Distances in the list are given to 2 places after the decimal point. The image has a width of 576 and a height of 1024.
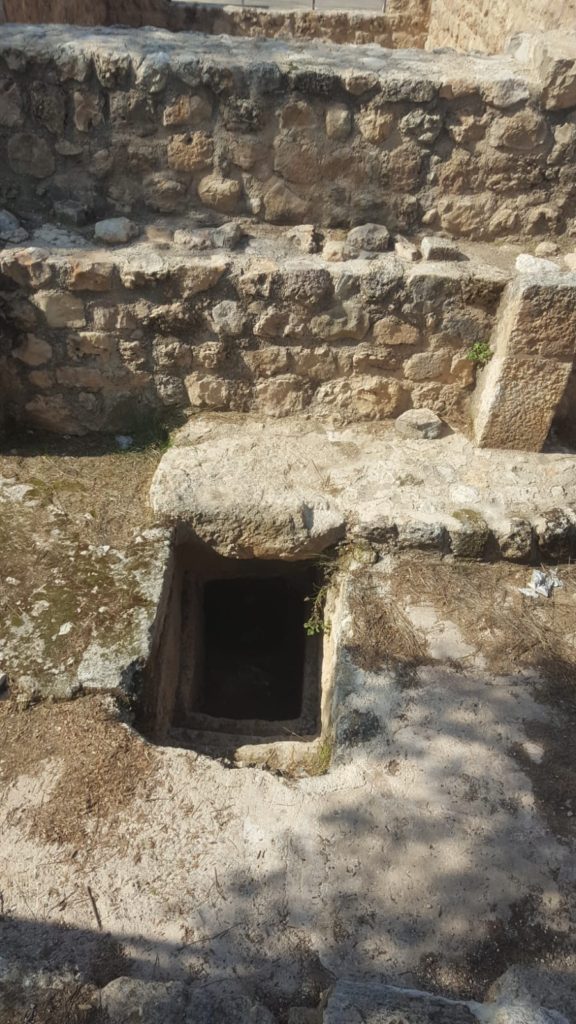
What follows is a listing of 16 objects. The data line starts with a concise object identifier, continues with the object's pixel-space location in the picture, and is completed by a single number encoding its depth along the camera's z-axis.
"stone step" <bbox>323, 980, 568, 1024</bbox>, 1.58
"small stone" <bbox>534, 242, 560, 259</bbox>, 3.63
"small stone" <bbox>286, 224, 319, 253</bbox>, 3.58
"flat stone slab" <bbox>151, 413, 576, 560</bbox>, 3.23
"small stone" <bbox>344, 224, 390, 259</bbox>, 3.59
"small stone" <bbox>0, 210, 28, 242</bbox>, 3.44
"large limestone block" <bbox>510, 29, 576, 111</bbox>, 3.25
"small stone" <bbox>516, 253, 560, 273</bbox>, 3.33
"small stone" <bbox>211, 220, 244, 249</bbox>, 3.53
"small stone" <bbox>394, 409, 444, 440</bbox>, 3.74
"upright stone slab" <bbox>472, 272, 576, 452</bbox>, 3.19
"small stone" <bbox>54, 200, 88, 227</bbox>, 3.60
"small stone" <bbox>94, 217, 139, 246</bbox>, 3.51
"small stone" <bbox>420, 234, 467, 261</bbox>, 3.51
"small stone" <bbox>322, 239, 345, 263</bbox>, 3.49
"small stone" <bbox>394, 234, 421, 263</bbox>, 3.53
